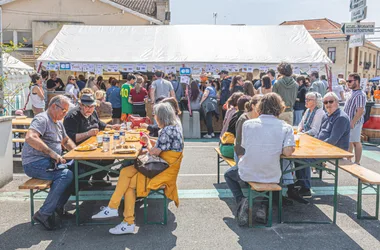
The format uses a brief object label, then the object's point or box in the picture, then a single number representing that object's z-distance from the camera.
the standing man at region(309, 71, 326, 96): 10.88
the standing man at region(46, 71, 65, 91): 13.93
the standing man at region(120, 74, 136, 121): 10.61
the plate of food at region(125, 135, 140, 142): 5.26
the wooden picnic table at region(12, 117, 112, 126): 7.75
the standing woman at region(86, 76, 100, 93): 12.62
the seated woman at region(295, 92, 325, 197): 5.46
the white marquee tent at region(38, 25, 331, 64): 12.41
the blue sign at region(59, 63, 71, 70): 12.30
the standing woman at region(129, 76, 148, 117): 10.44
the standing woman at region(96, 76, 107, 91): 15.30
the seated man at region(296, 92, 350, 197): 5.38
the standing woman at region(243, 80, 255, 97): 9.34
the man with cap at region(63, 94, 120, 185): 5.26
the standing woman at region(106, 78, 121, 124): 10.95
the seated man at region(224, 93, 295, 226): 4.19
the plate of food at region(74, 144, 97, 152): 4.50
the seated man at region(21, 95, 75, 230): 4.22
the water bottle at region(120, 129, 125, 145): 5.06
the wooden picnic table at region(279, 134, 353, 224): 4.36
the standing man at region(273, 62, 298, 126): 7.83
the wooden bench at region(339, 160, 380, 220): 4.28
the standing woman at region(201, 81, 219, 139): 10.91
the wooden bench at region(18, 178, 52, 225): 4.14
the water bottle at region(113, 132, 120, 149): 4.71
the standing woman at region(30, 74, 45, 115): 9.29
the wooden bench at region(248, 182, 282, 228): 4.14
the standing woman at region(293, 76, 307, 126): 10.12
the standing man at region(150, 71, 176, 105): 10.47
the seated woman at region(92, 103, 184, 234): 4.12
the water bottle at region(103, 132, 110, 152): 4.50
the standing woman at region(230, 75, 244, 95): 10.24
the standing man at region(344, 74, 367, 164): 6.95
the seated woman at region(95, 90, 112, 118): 8.79
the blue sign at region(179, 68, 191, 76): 12.05
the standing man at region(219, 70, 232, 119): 11.20
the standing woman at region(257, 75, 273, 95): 8.85
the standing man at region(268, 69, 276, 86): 9.41
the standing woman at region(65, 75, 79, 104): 12.19
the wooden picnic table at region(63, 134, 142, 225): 4.18
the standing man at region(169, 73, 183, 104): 11.56
